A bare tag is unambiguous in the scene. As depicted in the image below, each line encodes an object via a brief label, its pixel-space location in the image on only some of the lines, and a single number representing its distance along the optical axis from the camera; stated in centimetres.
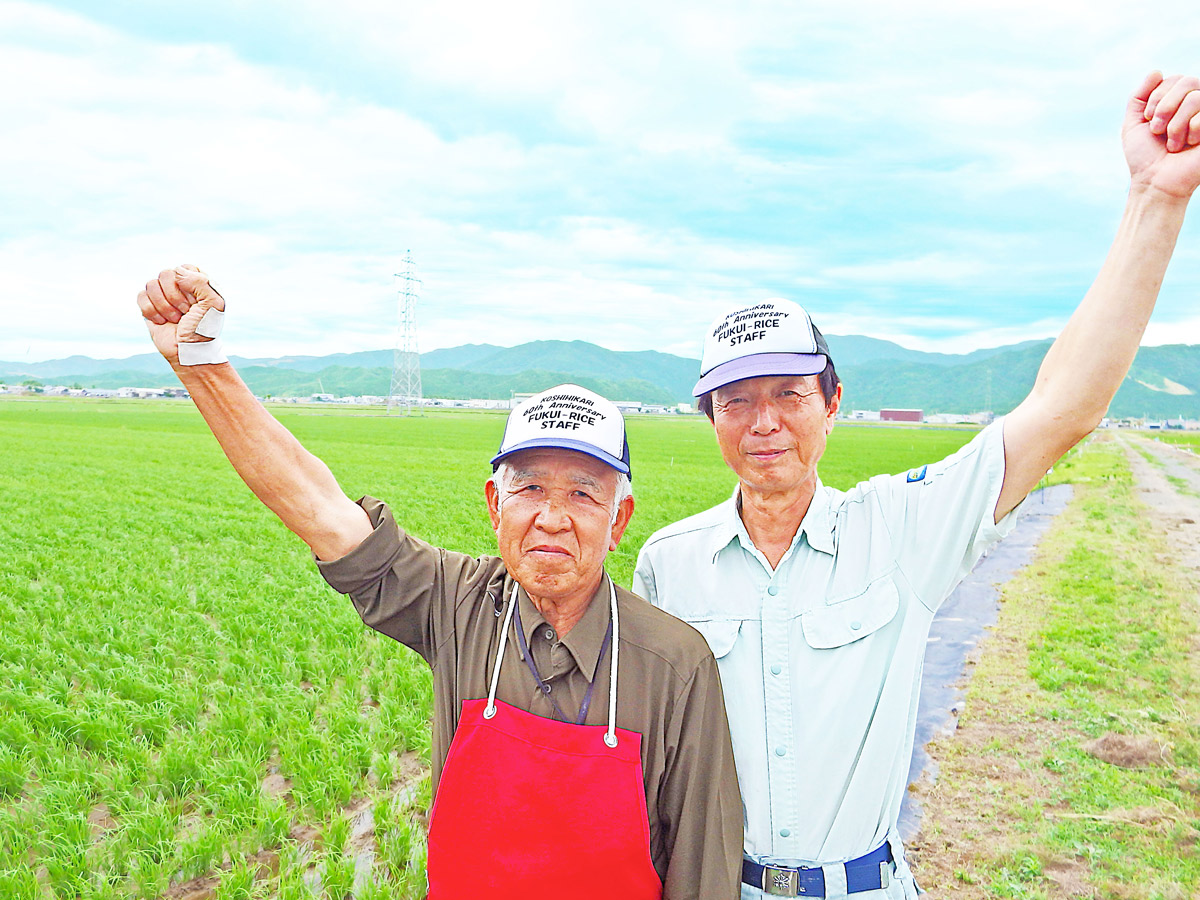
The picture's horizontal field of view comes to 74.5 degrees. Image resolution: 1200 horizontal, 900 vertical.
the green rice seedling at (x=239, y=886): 375
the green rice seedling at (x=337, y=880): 386
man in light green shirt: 195
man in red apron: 186
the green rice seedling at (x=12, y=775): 475
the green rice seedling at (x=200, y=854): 400
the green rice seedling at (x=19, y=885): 367
